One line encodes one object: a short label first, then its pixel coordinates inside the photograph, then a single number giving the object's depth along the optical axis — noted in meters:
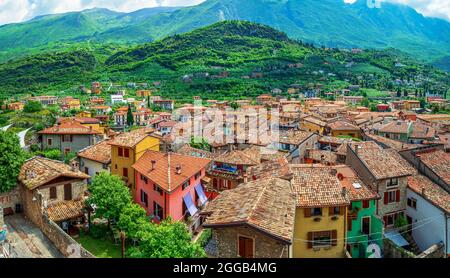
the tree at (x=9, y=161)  27.91
